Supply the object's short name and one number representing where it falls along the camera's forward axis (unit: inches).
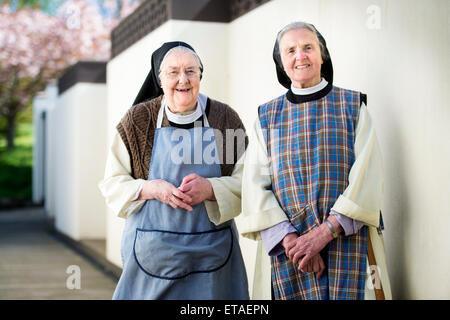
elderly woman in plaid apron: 106.8
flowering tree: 842.2
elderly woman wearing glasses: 115.4
